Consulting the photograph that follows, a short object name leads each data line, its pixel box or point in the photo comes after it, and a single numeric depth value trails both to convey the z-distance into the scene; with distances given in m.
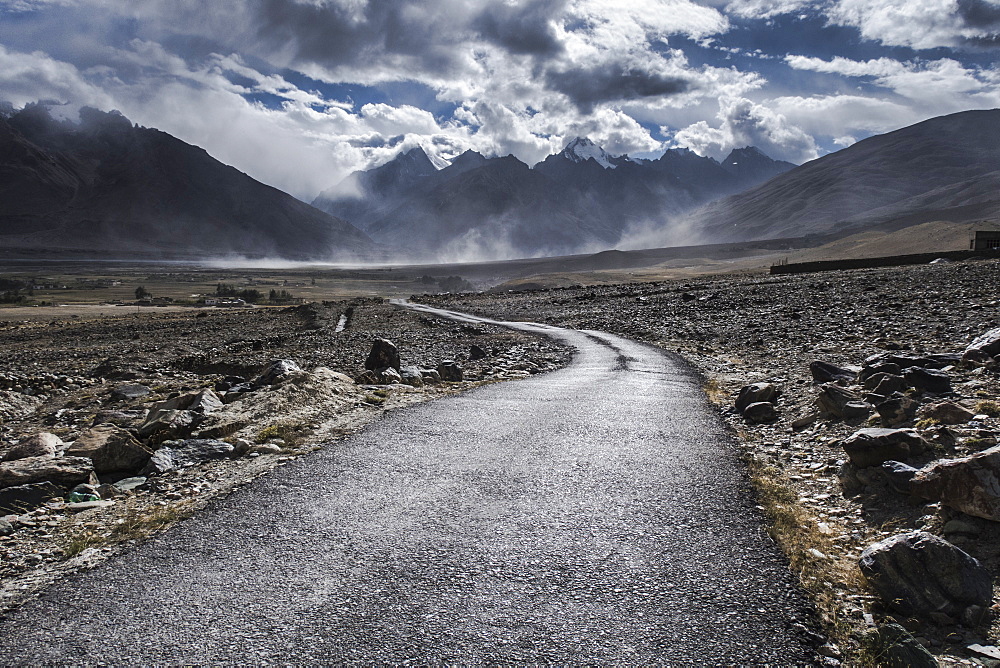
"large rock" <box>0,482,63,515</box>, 6.82
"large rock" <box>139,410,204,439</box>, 9.84
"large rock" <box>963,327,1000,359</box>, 12.19
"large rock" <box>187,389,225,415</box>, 11.73
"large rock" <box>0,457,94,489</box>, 7.39
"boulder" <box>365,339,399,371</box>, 19.20
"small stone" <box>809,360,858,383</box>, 13.23
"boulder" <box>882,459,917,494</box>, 6.76
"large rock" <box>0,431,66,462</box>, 8.63
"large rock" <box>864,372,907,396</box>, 10.61
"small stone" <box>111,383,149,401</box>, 17.50
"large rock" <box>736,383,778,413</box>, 12.27
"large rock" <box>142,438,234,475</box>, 8.28
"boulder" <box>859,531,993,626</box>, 4.60
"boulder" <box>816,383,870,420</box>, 10.00
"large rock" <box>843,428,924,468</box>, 7.44
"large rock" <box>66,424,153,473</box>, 8.37
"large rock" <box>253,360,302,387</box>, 14.35
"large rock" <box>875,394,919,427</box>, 8.98
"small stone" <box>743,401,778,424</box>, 11.44
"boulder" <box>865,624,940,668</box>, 4.04
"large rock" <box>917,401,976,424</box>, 8.41
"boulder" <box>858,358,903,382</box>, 12.12
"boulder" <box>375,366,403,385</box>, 16.34
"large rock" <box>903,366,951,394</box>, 10.31
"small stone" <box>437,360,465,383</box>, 17.75
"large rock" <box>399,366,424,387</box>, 16.59
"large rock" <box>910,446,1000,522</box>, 5.59
